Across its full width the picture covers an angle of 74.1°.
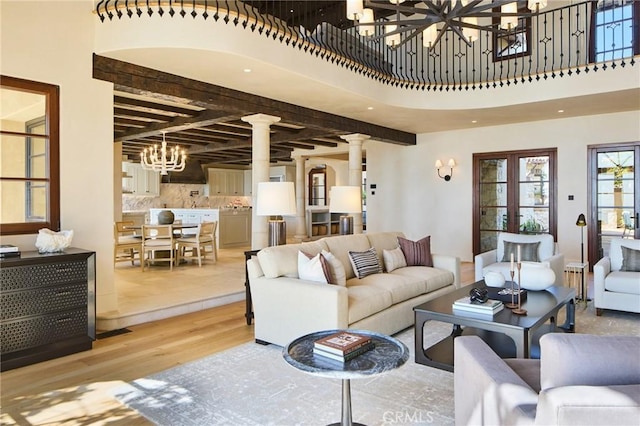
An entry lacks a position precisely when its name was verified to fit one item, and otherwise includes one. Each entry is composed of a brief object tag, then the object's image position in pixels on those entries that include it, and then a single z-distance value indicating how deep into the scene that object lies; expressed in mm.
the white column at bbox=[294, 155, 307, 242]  12148
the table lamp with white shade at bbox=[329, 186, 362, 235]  5391
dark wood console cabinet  3209
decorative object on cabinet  3498
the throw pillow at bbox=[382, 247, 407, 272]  4766
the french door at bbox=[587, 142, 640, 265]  6977
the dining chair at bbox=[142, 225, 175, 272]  7129
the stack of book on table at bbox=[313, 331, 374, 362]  2082
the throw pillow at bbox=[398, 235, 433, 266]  5031
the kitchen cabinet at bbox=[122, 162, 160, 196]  12250
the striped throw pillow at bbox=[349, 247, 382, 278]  4398
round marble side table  1966
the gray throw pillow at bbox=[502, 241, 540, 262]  5363
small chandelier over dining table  8172
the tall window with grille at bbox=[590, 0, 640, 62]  6672
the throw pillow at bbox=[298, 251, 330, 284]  3645
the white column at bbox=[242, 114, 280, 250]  6086
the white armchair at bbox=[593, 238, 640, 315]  4441
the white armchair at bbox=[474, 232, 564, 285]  5102
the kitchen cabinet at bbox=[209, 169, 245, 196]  14484
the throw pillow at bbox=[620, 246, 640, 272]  4770
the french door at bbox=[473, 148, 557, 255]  7844
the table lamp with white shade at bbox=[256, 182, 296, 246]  4262
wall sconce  8742
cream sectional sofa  3389
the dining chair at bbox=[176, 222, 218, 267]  7488
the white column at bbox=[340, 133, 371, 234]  7988
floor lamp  5131
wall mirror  3688
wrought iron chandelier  3369
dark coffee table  2863
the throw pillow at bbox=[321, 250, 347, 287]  3771
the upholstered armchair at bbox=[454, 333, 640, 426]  1236
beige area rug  2469
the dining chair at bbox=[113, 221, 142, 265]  7141
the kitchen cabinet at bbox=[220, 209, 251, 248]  10102
